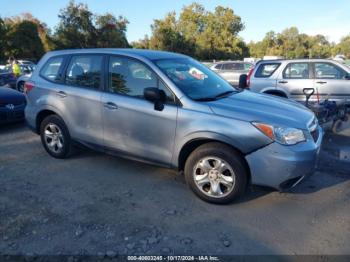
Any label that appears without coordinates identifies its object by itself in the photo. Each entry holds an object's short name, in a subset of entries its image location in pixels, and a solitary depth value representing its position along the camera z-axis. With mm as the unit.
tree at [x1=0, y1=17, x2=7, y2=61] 43188
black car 7379
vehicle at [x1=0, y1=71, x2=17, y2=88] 13344
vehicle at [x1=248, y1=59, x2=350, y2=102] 8500
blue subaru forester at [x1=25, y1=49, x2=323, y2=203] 3576
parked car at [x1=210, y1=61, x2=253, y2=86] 18344
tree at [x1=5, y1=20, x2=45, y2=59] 45469
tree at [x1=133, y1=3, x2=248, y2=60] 52372
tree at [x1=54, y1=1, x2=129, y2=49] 45750
